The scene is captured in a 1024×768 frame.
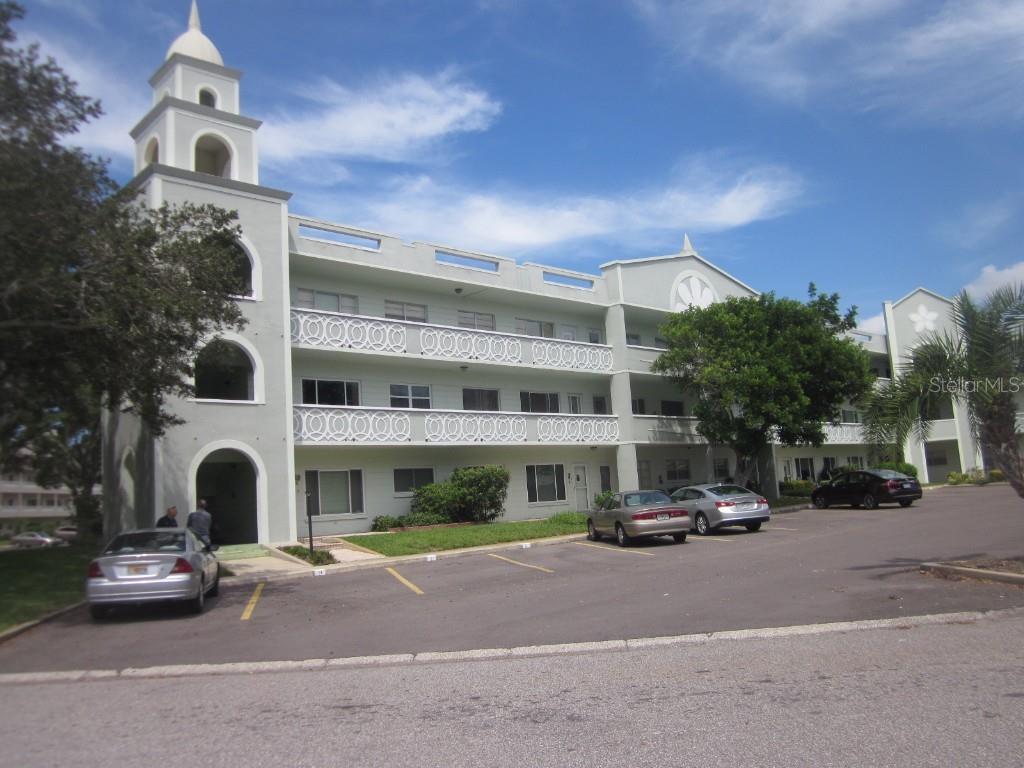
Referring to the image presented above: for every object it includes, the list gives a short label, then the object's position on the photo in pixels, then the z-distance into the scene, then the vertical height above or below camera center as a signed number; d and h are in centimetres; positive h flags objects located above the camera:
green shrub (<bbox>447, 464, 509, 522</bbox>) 2608 -27
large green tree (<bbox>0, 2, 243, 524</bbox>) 1212 +382
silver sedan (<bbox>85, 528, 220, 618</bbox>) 1198 -107
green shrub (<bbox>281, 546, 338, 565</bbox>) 1823 -145
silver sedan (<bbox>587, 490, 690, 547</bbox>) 2009 -108
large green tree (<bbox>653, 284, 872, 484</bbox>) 2886 +358
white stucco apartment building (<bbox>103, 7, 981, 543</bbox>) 2197 +374
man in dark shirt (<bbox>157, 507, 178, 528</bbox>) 1841 -42
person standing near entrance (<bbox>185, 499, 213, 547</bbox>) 1848 -49
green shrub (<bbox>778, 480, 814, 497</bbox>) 3894 -112
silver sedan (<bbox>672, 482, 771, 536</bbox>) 2262 -110
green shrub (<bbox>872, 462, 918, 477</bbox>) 3948 -44
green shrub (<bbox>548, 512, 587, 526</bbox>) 2614 -135
